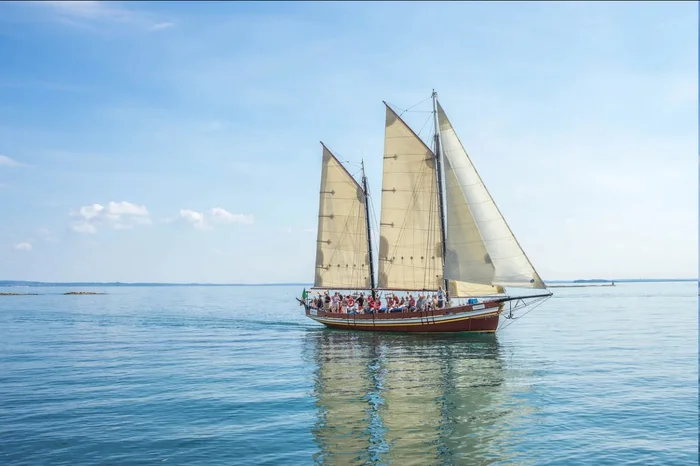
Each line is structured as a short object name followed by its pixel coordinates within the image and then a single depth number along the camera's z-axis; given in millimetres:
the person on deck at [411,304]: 58562
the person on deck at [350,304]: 64438
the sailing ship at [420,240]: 51531
